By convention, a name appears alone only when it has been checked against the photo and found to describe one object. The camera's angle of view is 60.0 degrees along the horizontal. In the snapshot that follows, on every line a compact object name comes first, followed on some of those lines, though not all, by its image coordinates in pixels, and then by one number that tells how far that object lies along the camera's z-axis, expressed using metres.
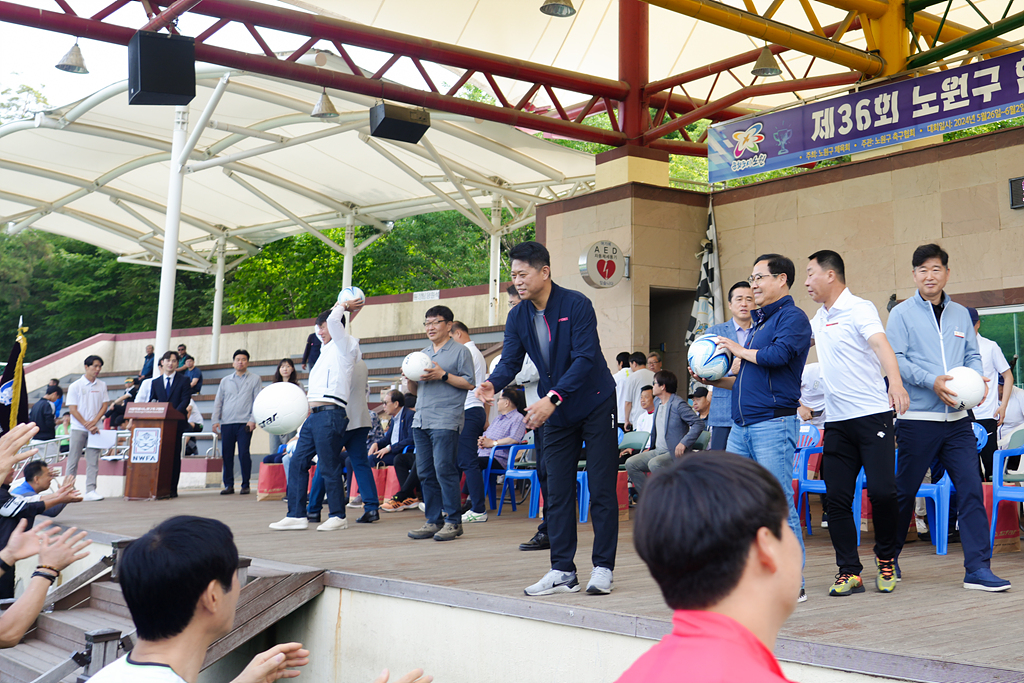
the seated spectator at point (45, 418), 12.41
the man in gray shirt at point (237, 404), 10.74
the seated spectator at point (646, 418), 8.38
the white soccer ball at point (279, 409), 7.27
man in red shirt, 1.23
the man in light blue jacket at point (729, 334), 5.07
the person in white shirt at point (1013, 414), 7.40
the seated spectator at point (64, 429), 14.87
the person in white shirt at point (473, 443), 7.77
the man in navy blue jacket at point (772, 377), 4.26
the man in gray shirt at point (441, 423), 6.42
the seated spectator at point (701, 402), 7.84
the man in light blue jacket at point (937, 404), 4.38
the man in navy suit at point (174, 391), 10.72
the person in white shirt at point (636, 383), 9.62
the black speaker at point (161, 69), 8.39
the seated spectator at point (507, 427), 8.28
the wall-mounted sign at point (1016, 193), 9.02
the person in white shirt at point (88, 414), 10.70
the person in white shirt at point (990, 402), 6.40
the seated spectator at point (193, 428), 13.03
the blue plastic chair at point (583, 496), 7.75
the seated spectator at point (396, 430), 9.14
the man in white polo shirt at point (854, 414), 4.29
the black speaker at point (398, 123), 10.70
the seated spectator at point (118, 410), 13.02
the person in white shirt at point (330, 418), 6.98
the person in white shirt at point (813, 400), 7.12
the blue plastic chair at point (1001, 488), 5.29
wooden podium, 10.21
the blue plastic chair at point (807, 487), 6.16
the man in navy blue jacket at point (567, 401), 4.36
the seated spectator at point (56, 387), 15.01
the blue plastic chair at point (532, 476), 8.01
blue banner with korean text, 8.89
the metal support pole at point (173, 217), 14.59
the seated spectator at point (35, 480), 6.12
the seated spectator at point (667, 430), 7.47
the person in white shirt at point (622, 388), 9.95
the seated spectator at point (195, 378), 11.20
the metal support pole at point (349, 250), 20.77
